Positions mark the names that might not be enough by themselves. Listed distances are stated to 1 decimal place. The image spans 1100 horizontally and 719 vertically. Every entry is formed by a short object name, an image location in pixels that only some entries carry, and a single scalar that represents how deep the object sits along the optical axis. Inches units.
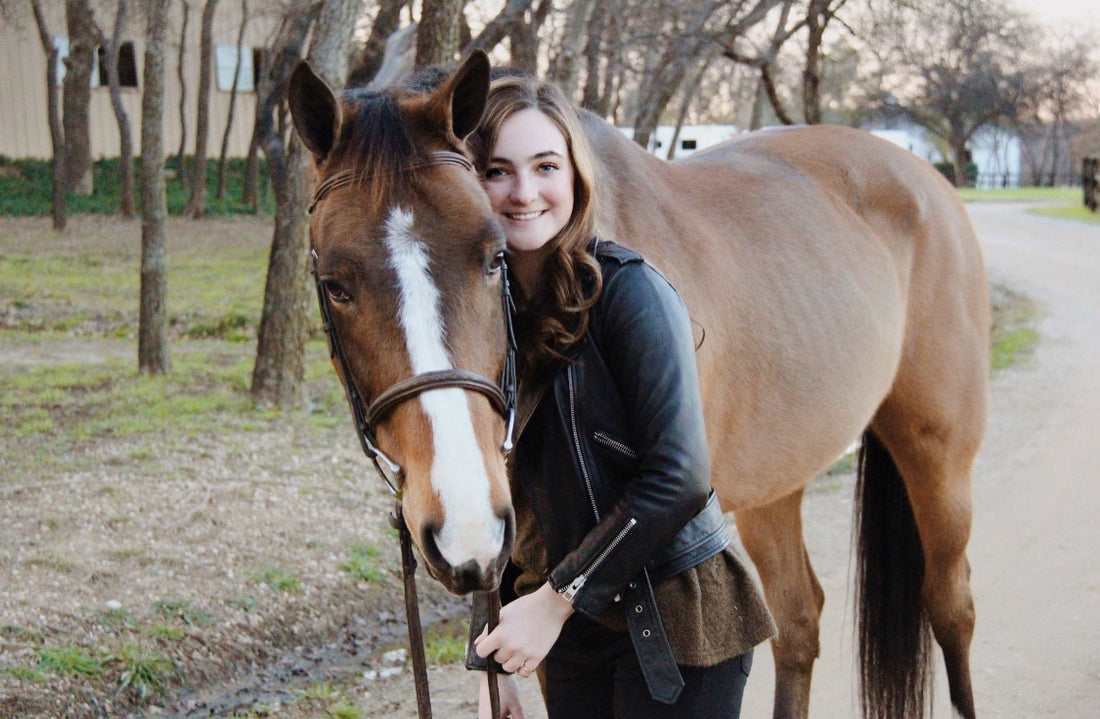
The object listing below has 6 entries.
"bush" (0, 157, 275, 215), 663.8
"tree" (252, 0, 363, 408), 269.1
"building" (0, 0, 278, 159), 743.1
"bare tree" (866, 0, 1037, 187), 419.5
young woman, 69.7
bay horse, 64.9
